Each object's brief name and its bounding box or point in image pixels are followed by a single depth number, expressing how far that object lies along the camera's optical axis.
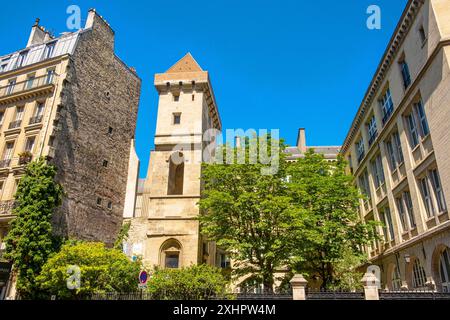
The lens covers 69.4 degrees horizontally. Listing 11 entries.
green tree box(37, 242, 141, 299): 17.31
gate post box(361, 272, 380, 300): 12.56
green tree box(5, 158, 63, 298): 19.80
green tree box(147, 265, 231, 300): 15.15
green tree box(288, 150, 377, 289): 20.14
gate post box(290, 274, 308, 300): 12.87
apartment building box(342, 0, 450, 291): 16.03
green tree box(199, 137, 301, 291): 18.03
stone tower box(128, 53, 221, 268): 23.36
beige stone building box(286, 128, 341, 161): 39.33
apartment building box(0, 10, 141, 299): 24.42
